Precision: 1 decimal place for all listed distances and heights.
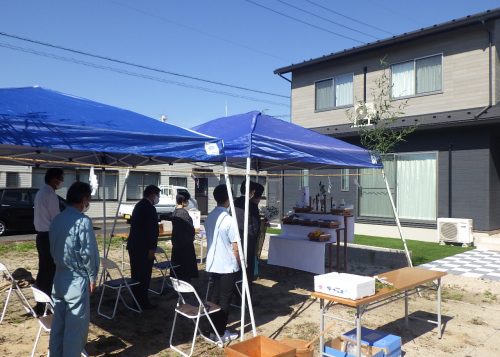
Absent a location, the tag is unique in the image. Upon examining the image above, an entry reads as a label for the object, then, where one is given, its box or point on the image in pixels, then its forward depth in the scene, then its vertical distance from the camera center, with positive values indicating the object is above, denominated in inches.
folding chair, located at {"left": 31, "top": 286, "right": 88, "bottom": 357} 143.9 -48.6
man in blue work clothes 128.6 -29.4
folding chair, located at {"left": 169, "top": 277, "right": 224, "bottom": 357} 159.6 -49.6
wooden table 143.7 -40.6
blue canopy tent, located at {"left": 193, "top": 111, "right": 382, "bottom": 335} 195.9 +20.9
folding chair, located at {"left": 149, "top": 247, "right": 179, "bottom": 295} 223.6 -46.0
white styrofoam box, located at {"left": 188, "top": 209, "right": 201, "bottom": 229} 396.7 -31.6
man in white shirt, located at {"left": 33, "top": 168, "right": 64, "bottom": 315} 191.2 -16.8
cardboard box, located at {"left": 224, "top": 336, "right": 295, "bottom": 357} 128.1 -51.7
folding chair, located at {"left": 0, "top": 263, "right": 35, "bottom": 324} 187.6 -47.0
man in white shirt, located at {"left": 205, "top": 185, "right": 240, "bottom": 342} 173.9 -30.2
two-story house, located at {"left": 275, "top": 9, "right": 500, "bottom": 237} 442.9 +72.7
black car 539.8 -36.4
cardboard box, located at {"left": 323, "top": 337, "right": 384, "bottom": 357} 147.5 -58.9
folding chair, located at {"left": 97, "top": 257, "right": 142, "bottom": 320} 205.0 -49.9
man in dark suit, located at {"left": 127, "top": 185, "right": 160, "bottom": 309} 212.7 -27.1
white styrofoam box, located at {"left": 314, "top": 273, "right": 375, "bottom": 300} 145.2 -35.6
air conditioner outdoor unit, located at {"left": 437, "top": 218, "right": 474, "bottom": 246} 430.0 -45.6
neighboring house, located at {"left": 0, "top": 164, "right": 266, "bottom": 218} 709.3 +1.6
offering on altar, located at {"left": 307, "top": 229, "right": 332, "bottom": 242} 286.8 -35.2
